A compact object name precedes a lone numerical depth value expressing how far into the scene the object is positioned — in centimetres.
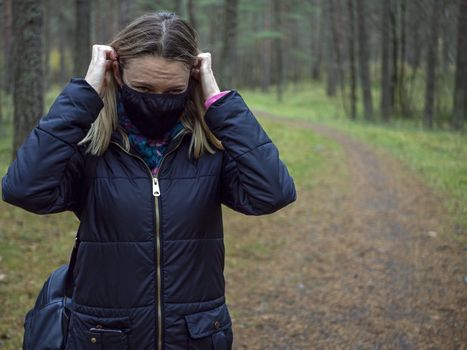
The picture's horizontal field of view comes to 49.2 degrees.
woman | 212
